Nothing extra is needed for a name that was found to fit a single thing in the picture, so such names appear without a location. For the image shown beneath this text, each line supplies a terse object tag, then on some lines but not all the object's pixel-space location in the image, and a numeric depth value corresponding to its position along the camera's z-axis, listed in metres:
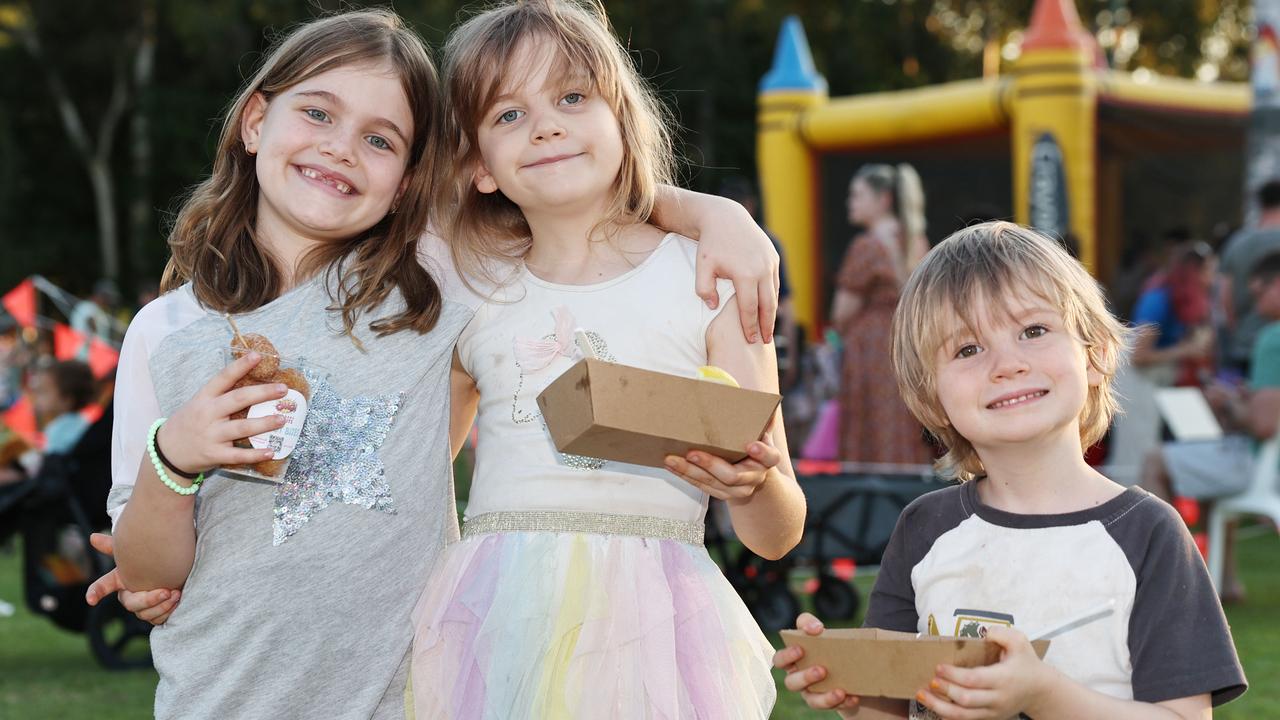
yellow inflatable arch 11.07
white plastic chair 6.69
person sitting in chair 6.62
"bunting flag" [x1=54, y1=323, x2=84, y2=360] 10.75
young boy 1.90
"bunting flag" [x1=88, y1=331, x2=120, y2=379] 10.69
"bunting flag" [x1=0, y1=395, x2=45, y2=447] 11.15
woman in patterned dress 7.53
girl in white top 2.28
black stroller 5.98
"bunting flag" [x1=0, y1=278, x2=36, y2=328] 10.62
